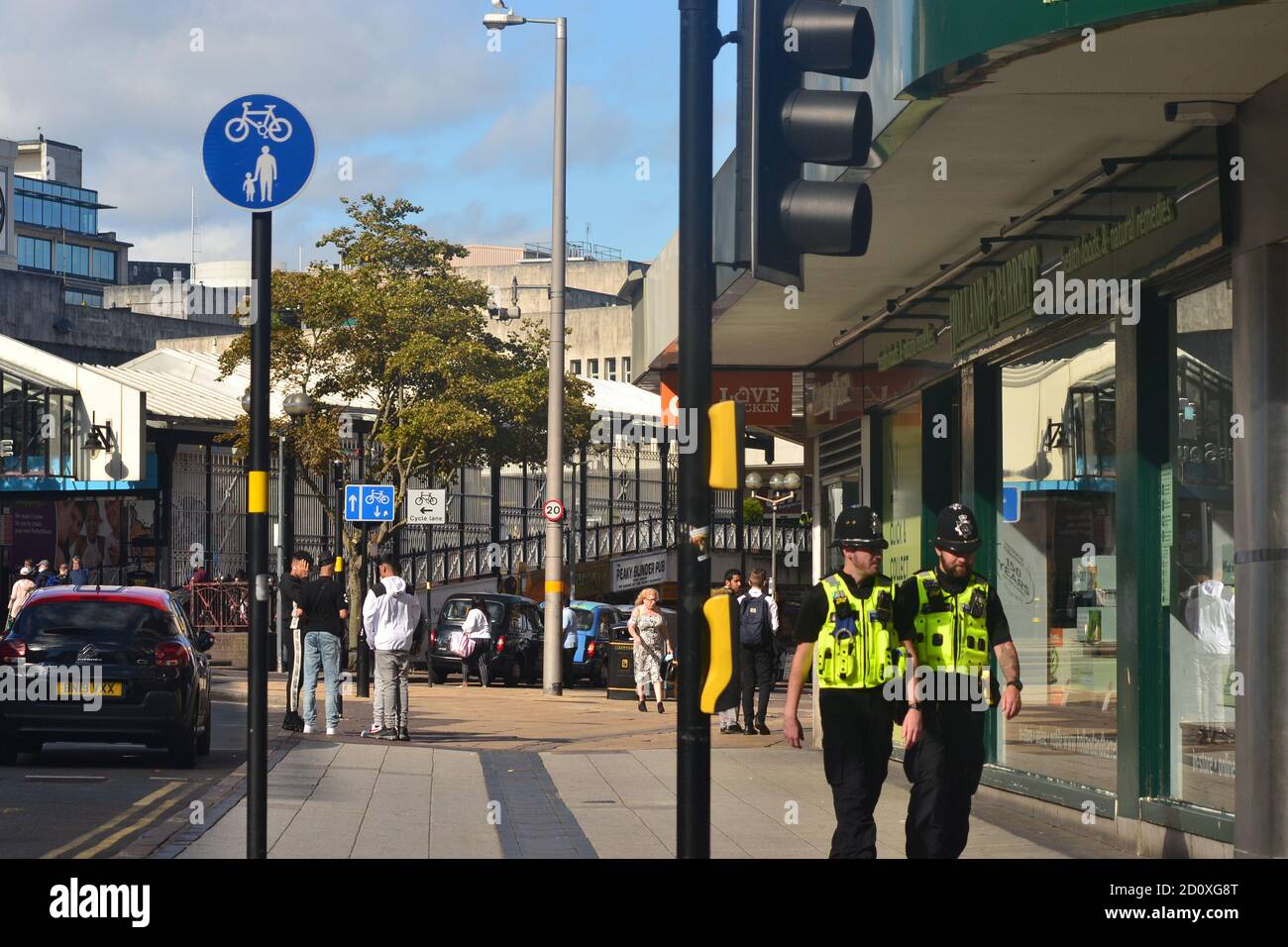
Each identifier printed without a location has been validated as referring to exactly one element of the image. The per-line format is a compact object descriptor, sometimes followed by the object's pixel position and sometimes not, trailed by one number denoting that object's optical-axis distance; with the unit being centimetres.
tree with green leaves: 4072
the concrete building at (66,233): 10788
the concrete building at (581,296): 10281
